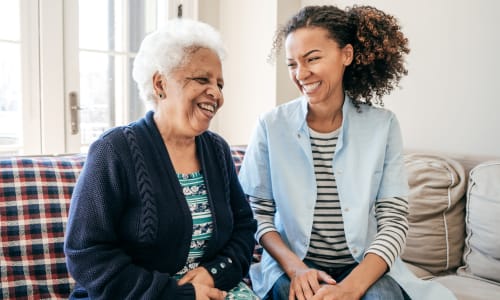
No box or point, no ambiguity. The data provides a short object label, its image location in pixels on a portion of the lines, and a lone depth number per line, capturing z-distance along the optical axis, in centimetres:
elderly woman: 112
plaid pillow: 133
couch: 135
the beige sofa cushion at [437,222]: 186
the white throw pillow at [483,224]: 169
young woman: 139
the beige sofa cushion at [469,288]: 154
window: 249
